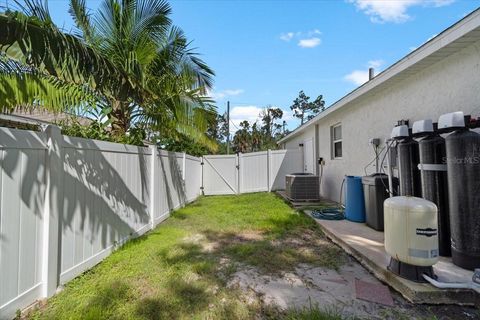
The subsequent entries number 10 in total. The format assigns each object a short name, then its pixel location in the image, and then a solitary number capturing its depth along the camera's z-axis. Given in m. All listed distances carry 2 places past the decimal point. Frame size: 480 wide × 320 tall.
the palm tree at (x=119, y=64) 2.98
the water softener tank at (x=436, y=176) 3.45
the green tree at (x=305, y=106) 44.44
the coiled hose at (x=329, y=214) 5.84
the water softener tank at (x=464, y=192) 2.95
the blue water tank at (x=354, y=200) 5.43
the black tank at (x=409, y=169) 4.04
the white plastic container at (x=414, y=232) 2.63
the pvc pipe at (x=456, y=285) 2.54
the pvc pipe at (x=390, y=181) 4.49
